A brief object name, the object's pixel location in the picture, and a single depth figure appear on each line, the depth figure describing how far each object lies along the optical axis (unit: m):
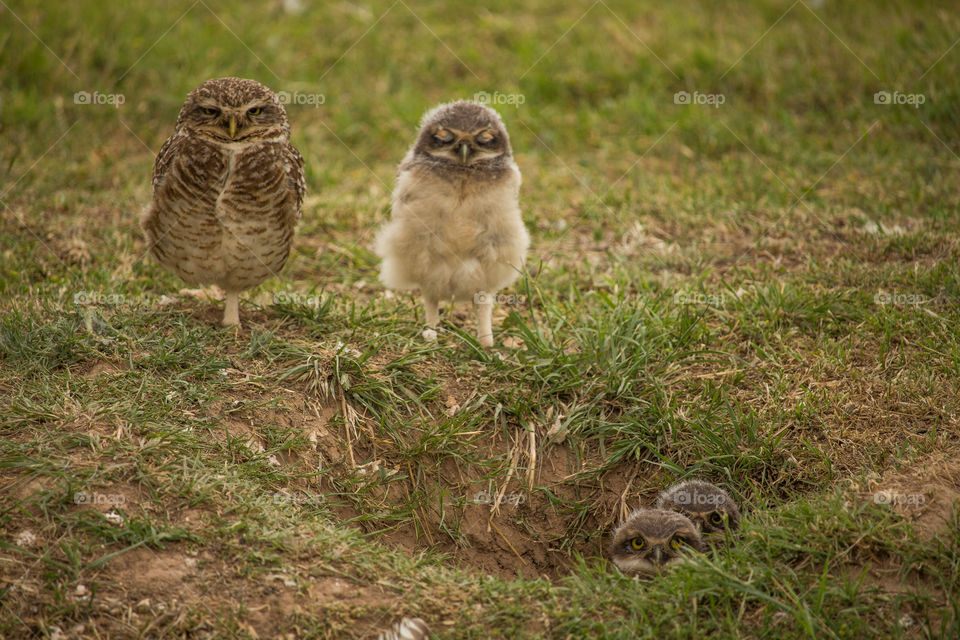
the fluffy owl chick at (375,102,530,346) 9.90
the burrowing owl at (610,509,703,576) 7.88
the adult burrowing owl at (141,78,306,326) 9.13
